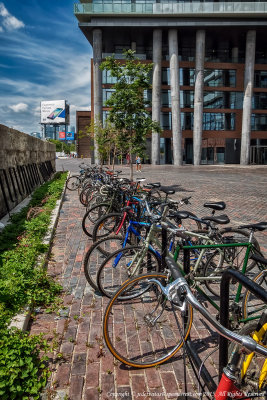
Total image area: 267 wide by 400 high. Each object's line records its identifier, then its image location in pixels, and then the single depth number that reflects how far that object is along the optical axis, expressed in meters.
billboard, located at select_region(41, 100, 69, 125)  97.25
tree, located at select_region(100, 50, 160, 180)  12.27
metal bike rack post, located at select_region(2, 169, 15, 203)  9.51
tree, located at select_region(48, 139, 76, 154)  118.00
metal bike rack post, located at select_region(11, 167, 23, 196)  10.75
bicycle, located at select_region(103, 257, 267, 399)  2.92
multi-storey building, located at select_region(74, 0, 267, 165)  37.97
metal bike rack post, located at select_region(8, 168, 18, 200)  10.21
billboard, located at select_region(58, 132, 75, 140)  112.14
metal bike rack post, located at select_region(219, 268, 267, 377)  1.82
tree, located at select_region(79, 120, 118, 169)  17.57
